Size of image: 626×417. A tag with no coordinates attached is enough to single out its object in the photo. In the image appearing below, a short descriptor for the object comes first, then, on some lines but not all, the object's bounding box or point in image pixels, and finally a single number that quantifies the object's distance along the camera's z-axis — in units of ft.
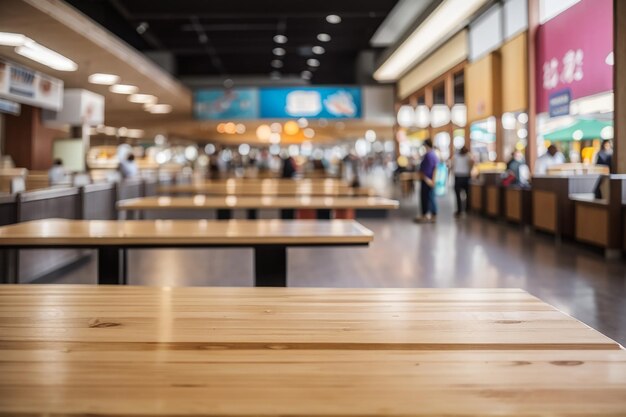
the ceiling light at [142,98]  55.42
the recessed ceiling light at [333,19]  53.05
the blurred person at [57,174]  35.27
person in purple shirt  38.17
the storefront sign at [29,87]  36.35
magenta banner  28.19
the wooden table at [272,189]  33.24
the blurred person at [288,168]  59.26
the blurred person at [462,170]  43.04
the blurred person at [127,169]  42.11
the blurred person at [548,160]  33.40
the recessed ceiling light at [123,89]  48.66
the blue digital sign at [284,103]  71.00
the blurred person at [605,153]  33.73
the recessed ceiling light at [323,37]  61.25
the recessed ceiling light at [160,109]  65.67
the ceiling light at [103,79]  42.75
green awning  34.09
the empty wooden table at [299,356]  4.07
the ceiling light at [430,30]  34.98
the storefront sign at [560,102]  31.51
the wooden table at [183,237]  12.06
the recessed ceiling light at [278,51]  68.80
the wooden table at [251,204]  20.40
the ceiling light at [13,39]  29.84
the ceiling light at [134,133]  96.41
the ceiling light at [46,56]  32.60
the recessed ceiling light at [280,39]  61.21
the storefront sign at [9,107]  40.14
